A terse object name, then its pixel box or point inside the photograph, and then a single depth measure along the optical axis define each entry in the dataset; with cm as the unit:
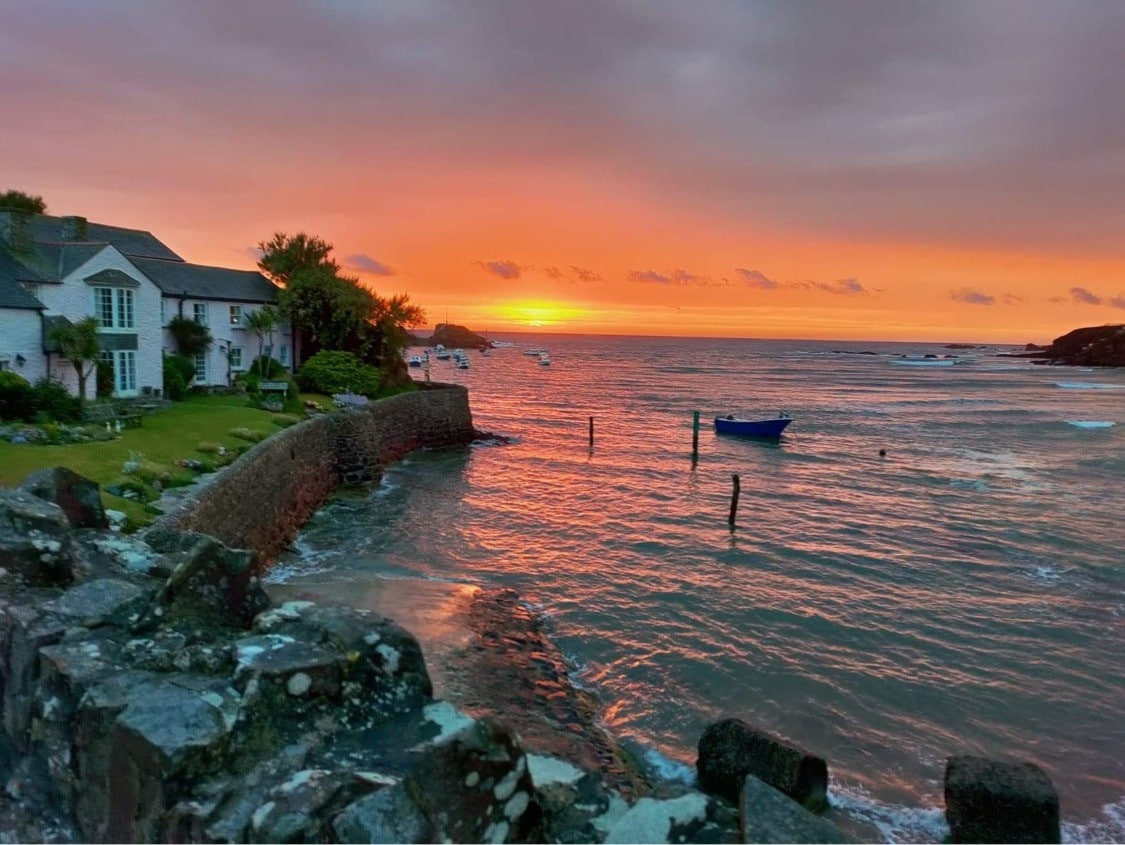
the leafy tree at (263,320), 4244
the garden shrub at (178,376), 3553
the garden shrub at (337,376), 4325
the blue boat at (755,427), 4928
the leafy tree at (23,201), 4541
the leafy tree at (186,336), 3884
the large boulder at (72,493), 850
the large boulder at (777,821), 425
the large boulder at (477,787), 391
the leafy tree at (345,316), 4678
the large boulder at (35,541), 660
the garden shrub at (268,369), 4328
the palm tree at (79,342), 2803
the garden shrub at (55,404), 2548
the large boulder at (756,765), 1014
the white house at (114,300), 2856
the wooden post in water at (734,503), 2709
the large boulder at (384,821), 380
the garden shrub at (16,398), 2431
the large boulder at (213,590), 598
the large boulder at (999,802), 858
